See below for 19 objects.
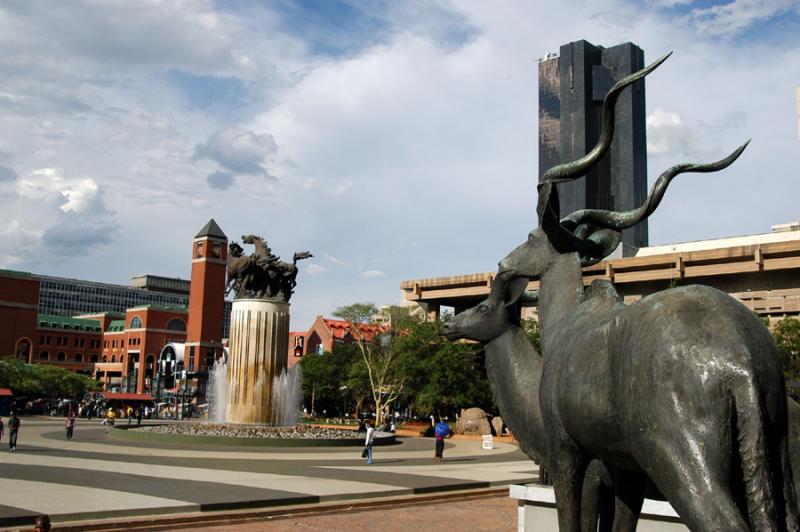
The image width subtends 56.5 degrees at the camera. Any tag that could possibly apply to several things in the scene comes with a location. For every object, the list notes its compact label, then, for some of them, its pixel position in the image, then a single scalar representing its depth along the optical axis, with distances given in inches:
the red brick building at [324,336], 3804.1
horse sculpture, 1237.7
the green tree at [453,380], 1919.3
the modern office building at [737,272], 2246.6
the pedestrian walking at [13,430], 951.6
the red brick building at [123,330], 3750.0
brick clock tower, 3703.2
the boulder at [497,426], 1820.9
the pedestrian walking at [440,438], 1035.9
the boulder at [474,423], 1766.6
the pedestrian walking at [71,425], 1220.5
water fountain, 1198.9
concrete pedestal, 301.4
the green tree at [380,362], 2054.6
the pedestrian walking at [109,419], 1673.0
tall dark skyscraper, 5565.9
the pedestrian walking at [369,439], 929.5
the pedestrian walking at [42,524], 251.0
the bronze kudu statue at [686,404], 126.6
